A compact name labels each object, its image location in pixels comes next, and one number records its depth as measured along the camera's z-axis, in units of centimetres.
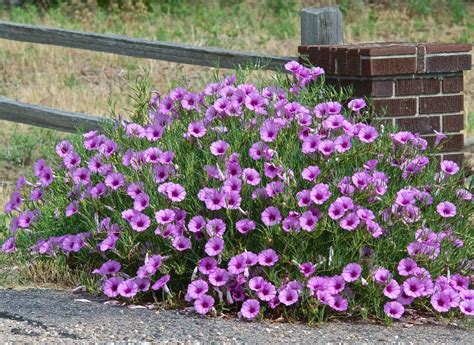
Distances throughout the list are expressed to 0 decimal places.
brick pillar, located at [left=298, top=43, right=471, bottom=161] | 885
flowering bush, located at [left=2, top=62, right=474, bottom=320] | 696
